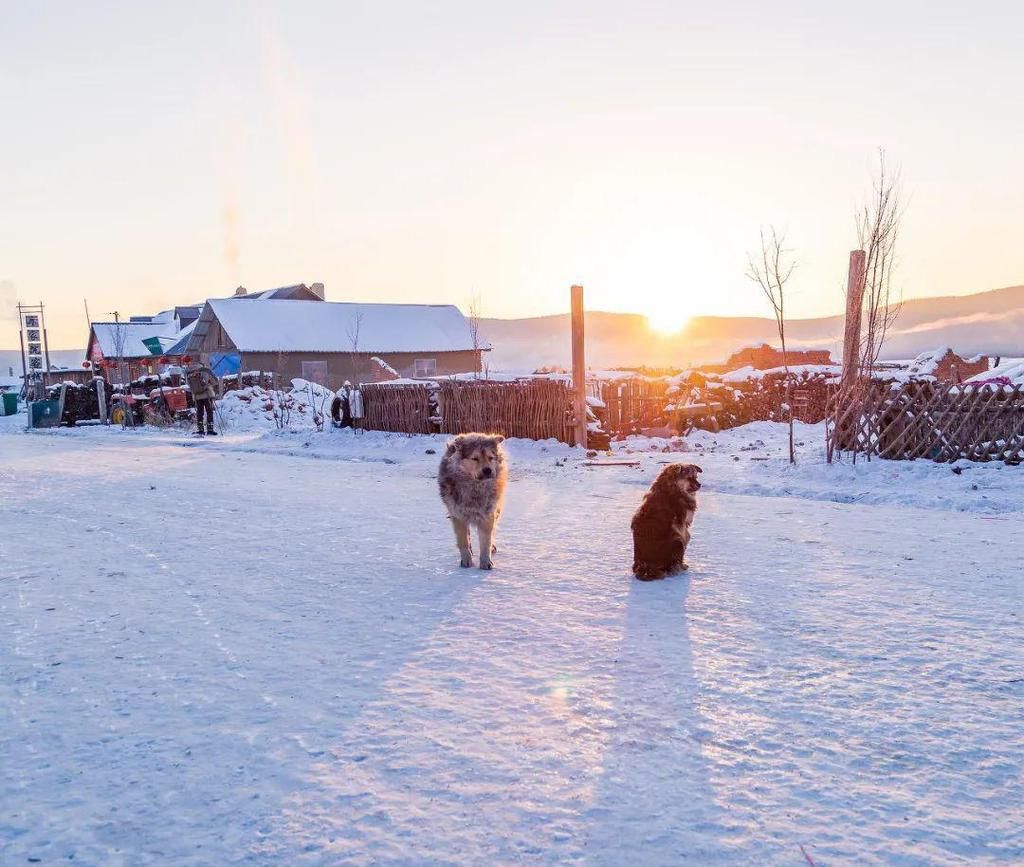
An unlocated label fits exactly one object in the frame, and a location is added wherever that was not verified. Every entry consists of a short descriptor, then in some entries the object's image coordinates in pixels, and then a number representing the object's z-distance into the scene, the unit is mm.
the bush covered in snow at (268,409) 29625
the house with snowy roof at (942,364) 38938
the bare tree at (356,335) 47269
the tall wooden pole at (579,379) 18047
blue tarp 46553
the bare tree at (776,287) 15053
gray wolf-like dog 7027
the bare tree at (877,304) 14719
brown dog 6605
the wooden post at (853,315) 15078
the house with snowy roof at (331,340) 47625
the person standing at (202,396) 26469
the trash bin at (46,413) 35469
